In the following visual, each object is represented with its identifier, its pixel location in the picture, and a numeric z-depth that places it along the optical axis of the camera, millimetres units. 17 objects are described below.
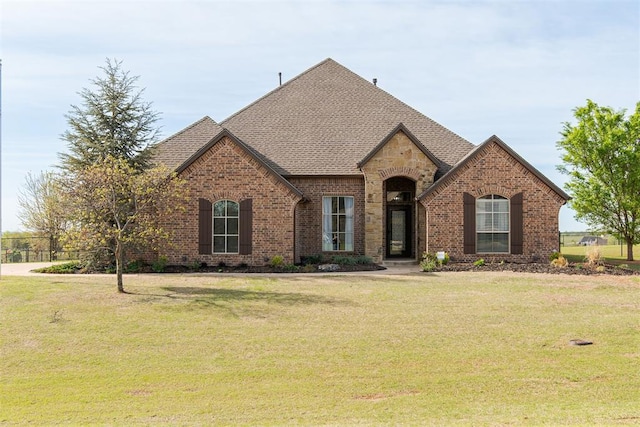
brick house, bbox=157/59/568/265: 23094
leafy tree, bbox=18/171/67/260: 32250
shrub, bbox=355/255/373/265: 23266
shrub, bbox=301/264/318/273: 21812
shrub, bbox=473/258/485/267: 22202
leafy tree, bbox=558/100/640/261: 28562
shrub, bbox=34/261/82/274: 22217
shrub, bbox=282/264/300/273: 21788
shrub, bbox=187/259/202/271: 22484
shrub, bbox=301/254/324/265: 24234
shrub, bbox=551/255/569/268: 21984
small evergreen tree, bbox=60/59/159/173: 22794
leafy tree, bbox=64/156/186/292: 16922
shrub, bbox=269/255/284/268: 22475
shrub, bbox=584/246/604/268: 22250
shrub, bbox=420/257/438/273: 21797
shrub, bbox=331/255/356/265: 23070
